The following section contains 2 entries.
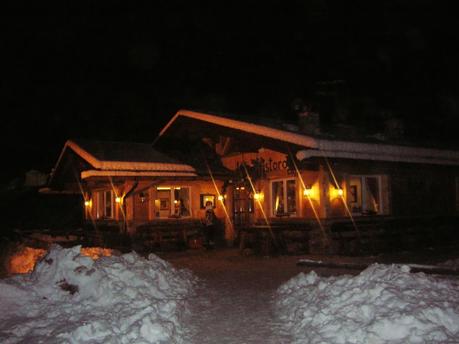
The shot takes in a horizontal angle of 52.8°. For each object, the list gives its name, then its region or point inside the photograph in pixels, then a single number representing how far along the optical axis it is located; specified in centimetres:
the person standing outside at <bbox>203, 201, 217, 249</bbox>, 1873
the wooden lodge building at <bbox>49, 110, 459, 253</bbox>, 1551
